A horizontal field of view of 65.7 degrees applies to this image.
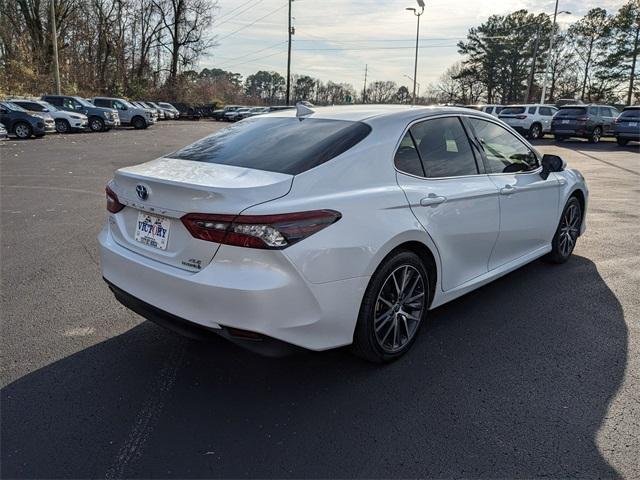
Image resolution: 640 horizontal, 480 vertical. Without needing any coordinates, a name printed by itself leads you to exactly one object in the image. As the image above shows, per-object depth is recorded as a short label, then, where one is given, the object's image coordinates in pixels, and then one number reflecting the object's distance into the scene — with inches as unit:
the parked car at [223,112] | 2000.5
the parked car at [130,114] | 1232.2
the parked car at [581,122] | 956.6
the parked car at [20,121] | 801.6
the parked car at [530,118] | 1042.1
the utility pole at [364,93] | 3671.3
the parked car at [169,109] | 1895.4
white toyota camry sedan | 100.4
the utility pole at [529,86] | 1638.0
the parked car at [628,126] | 884.6
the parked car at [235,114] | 1892.6
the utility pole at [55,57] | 1193.5
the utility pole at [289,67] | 1852.9
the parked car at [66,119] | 912.5
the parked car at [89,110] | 1012.5
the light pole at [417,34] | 1417.4
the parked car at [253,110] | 1818.3
